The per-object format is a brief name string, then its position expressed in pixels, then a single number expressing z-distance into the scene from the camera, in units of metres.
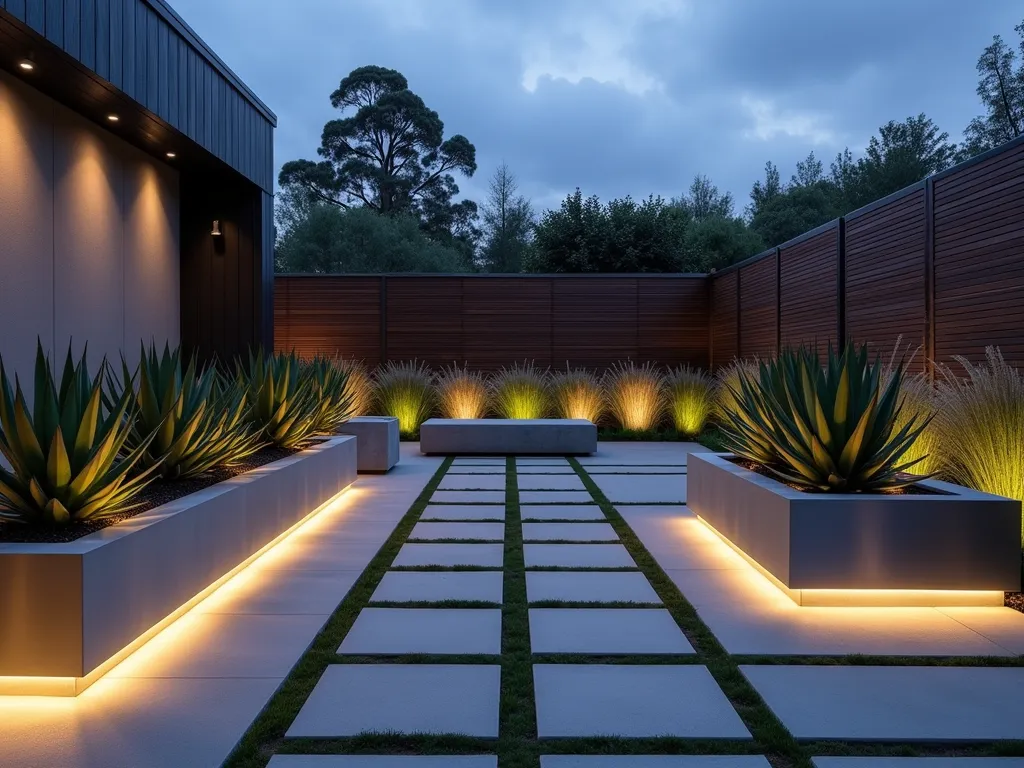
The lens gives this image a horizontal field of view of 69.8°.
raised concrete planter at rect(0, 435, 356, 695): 2.15
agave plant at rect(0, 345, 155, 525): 2.40
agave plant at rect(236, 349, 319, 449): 4.89
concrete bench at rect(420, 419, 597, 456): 8.39
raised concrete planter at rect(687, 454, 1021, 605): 3.03
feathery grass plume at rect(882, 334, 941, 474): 4.09
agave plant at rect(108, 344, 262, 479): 3.38
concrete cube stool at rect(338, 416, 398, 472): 6.89
